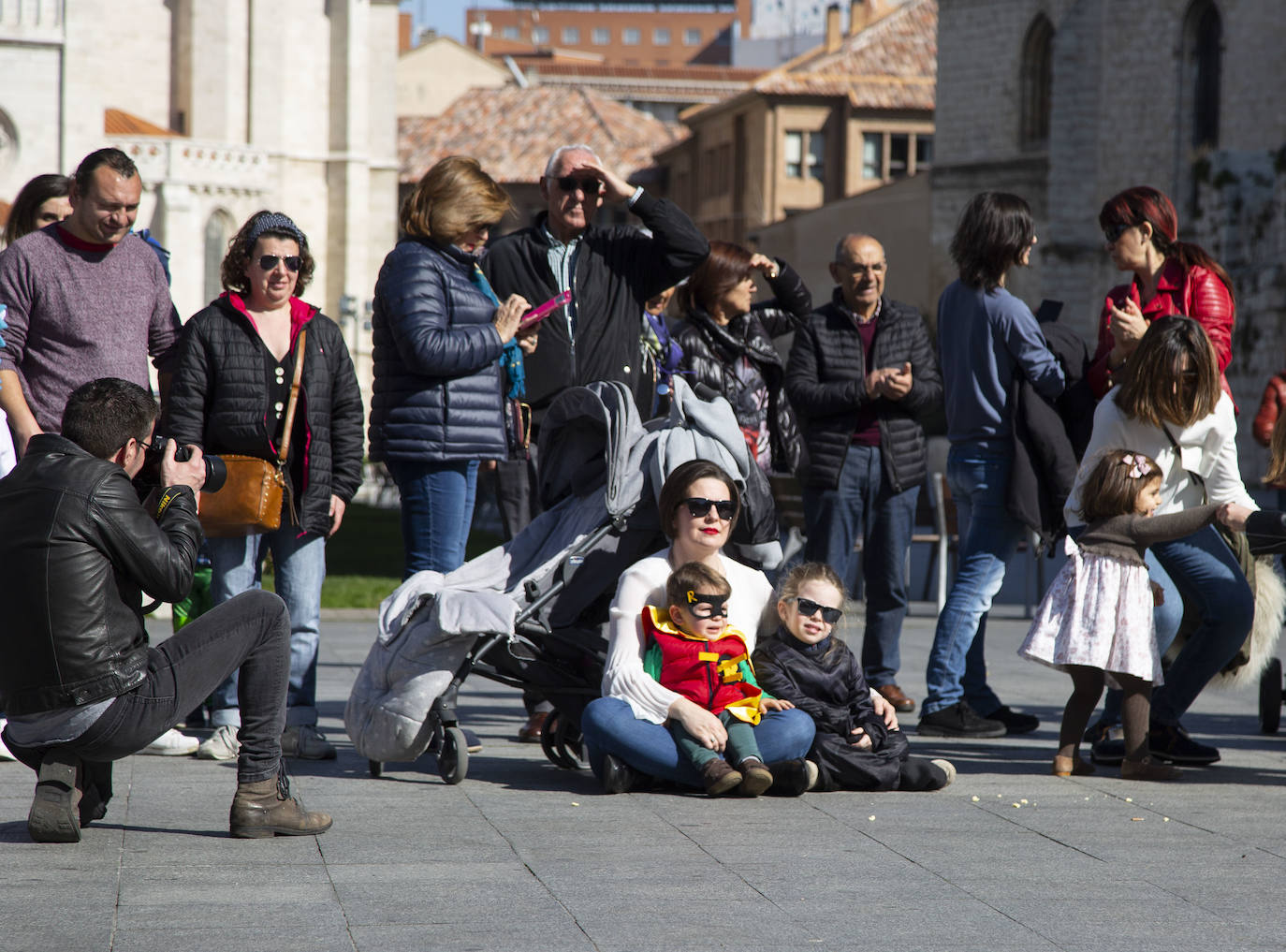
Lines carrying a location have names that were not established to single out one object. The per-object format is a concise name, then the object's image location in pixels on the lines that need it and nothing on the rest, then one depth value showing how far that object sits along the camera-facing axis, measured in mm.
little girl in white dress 13648
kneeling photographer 10281
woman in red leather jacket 14586
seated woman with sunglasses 12719
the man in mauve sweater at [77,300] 13984
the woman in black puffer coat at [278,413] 13992
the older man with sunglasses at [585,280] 15266
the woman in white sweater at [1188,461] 13766
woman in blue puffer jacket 14227
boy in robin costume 12766
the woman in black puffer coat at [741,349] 16922
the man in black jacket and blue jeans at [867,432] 16875
